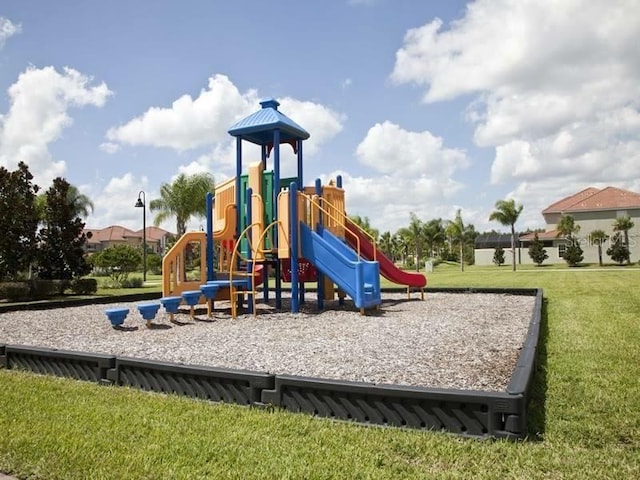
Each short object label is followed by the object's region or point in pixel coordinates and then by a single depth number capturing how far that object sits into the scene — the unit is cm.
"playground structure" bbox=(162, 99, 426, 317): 1144
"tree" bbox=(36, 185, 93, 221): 4452
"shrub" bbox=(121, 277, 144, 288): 2848
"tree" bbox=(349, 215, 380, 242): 5306
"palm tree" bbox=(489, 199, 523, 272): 4341
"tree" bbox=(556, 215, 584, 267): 4419
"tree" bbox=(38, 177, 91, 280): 2216
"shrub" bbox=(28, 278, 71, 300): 2055
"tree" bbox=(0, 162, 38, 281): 2033
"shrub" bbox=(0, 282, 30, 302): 1939
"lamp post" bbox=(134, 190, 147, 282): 3375
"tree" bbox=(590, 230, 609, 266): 4488
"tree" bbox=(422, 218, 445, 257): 5862
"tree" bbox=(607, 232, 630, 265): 4322
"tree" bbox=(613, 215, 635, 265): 4456
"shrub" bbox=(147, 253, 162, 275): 4975
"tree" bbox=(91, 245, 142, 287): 3269
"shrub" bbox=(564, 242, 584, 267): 4407
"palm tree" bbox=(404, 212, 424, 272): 5728
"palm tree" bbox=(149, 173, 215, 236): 4362
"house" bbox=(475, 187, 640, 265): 4712
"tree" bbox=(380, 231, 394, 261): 7056
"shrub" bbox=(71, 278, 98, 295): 2205
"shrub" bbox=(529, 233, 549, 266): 4672
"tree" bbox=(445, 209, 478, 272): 5336
